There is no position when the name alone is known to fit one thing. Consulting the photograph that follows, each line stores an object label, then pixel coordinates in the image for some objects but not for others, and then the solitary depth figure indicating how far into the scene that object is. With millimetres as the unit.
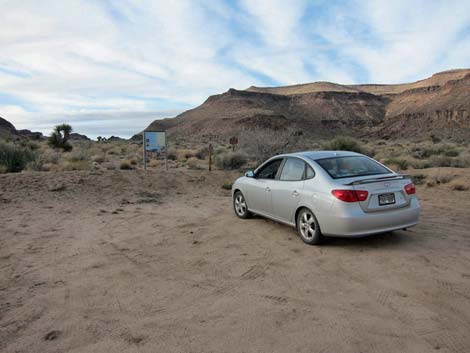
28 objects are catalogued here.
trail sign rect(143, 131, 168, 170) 18750
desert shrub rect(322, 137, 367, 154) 23719
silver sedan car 6430
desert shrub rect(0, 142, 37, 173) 16922
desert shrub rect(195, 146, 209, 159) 27844
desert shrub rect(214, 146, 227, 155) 28528
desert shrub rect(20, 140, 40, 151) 30622
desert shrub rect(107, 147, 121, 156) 31766
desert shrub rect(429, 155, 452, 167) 20120
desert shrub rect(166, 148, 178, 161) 26906
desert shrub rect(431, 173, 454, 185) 14570
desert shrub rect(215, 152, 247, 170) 20969
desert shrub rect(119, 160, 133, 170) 20516
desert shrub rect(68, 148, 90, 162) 21188
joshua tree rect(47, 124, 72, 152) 33344
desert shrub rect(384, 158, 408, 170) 19977
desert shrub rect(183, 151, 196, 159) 27514
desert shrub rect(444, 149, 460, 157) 25512
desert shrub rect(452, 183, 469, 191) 13272
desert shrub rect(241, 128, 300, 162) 22734
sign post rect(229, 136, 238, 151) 20109
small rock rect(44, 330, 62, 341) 4008
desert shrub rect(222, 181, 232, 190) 15880
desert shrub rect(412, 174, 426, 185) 15052
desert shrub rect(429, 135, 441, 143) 46522
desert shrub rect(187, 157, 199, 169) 21948
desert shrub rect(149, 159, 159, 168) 22467
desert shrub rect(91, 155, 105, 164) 23850
